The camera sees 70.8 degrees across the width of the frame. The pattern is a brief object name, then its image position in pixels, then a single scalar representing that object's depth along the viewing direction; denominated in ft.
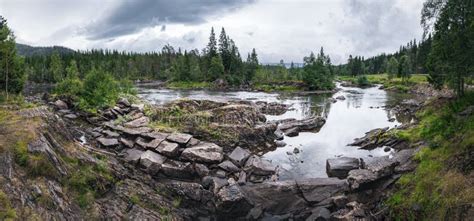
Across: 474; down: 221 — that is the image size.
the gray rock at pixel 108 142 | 98.26
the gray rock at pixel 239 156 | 94.90
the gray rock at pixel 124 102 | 149.77
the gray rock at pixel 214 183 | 76.49
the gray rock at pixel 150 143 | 94.54
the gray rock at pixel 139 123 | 114.01
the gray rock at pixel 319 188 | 76.74
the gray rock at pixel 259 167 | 89.97
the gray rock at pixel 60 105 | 152.55
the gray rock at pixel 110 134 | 104.91
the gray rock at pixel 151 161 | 84.64
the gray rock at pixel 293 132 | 137.69
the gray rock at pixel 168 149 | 90.79
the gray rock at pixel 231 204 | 71.26
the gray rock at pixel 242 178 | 82.64
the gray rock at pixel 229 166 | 89.56
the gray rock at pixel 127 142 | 98.68
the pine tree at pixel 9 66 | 171.22
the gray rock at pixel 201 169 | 85.61
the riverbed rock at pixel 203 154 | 89.86
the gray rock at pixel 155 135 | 99.08
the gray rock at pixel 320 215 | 68.59
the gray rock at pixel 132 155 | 87.92
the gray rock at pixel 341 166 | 90.23
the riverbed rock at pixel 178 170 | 84.79
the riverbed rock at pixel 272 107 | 205.05
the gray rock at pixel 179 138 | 96.43
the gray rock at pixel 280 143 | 121.33
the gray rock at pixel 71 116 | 133.51
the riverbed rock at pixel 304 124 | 147.13
